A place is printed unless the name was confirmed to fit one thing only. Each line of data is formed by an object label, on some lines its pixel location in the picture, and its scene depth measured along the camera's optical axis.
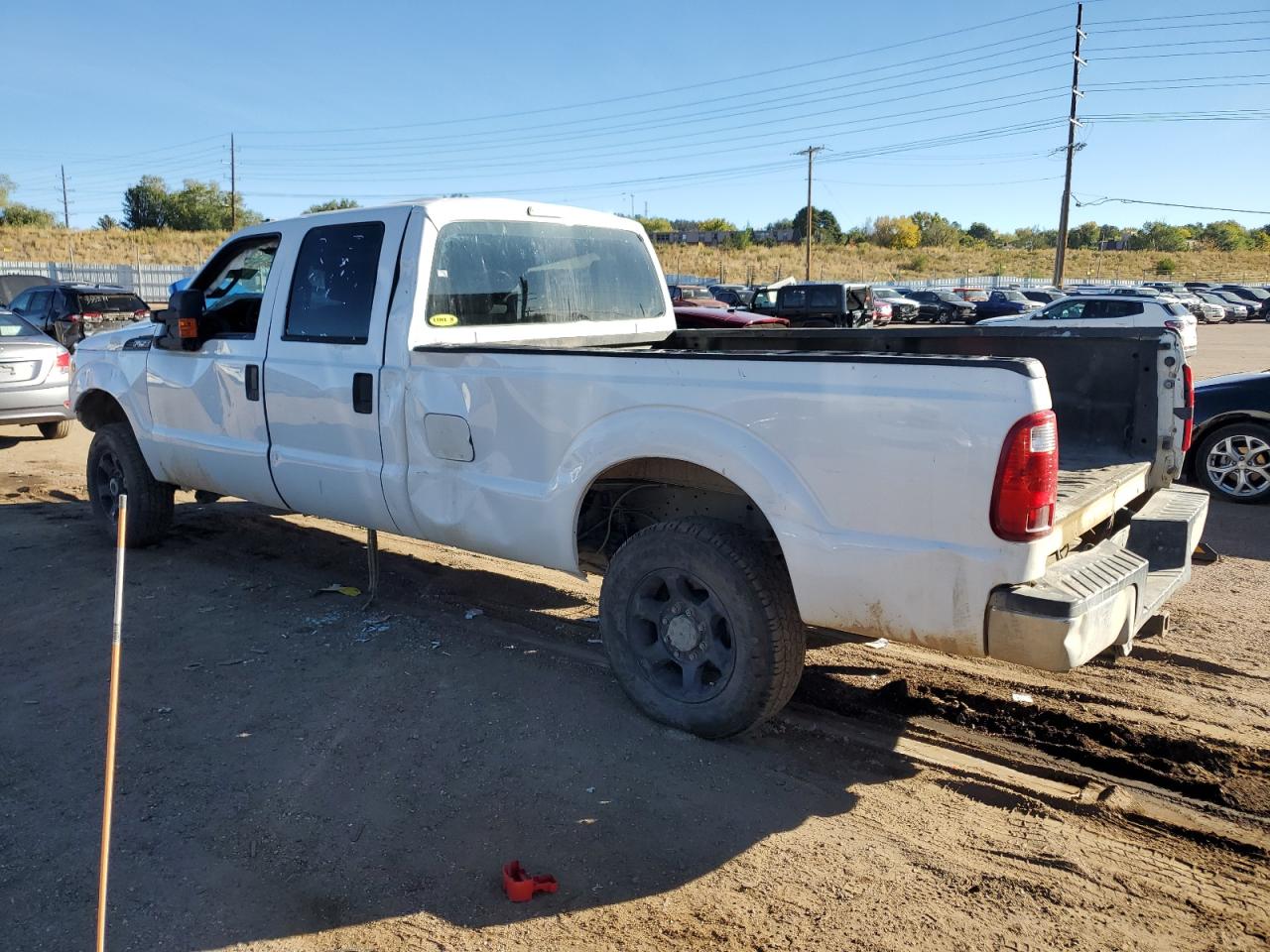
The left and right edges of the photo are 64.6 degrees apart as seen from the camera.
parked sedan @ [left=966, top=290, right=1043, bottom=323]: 39.47
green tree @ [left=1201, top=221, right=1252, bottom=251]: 109.19
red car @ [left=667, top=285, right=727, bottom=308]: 29.08
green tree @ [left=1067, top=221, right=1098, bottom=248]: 121.59
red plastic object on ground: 3.04
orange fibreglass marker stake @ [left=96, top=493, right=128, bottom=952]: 2.52
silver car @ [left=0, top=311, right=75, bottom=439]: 10.88
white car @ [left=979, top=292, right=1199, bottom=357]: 25.77
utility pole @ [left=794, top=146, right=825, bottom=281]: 59.09
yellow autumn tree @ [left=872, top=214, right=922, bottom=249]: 106.75
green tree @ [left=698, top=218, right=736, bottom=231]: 116.69
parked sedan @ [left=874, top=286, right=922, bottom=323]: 42.03
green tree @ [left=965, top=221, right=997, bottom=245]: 123.06
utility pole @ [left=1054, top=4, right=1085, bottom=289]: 44.44
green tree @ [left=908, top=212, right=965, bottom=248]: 112.75
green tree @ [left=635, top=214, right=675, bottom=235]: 106.32
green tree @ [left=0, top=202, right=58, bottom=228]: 83.50
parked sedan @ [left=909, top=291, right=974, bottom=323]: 43.00
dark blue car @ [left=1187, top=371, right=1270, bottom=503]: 8.31
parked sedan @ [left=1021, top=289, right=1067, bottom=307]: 42.67
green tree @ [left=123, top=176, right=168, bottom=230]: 84.56
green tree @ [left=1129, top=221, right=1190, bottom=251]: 110.03
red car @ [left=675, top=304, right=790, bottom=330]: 17.20
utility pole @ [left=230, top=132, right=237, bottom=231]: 62.89
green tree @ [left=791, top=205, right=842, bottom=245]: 104.50
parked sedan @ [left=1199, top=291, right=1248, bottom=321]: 48.38
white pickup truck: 3.23
